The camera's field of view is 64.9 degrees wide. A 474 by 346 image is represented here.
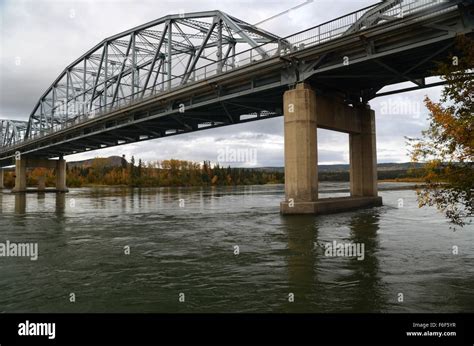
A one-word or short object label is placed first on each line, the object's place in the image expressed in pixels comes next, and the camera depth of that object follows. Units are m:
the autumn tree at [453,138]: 8.78
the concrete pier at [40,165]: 97.22
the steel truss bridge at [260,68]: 24.16
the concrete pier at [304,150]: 29.22
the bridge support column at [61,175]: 101.03
